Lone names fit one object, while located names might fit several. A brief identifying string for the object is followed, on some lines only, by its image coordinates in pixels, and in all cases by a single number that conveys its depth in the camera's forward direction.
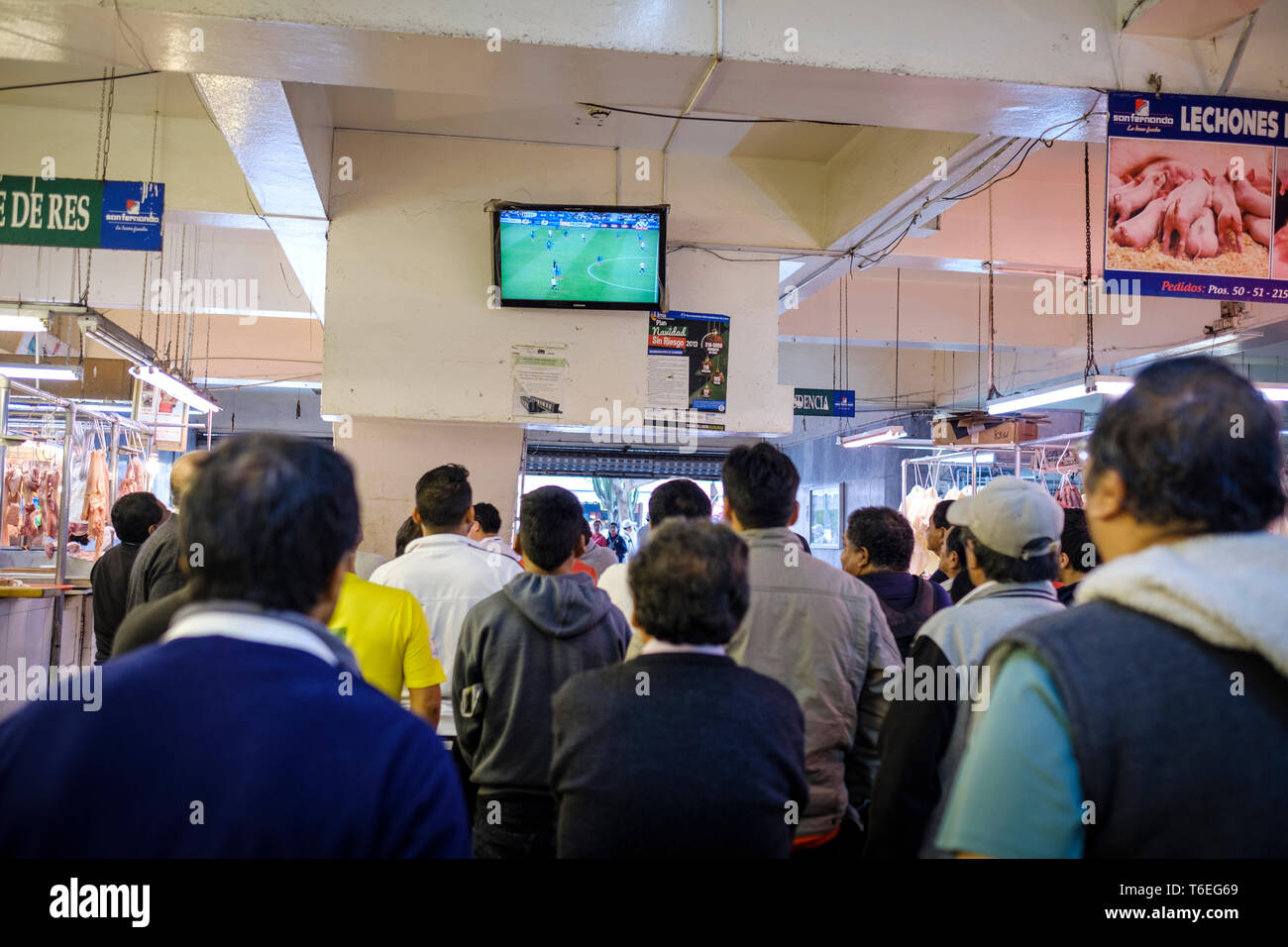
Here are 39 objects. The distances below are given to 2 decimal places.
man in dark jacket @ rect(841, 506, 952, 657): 3.81
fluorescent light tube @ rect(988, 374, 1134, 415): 6.28
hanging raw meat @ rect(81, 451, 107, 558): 9.82
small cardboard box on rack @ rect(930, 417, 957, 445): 9.72
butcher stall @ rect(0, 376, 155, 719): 6.87
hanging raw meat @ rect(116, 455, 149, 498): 10.63
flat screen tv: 5.87
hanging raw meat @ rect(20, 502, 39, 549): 8.87
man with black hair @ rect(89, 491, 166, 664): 4.77
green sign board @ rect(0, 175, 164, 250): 5.02
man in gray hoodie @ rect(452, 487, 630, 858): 2.72
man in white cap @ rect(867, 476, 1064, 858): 2.14
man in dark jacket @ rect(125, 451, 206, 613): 3.64
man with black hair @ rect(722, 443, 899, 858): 2.68
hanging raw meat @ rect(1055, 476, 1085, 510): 9.39
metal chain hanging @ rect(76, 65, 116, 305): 5.95
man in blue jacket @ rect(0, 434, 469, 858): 1.15
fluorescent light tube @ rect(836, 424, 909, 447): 10.74
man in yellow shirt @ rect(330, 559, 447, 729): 2.83
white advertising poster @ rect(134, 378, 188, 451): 9.90
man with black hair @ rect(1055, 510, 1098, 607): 4.07
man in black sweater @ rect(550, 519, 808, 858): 1.78
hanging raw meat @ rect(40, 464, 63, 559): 9.02
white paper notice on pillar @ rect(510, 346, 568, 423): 6.17
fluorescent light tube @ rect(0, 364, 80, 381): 8.26
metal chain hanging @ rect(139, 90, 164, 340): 8.77
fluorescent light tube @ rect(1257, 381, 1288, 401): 7.69
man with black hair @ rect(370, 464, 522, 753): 3.55
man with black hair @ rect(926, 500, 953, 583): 5.41
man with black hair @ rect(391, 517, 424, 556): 5.05
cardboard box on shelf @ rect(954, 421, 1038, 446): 9.10
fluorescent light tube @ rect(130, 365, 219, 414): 7.82
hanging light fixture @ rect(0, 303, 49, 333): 6.05
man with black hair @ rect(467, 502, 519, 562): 5.53
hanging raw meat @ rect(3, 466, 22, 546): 8.66
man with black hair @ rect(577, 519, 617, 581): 6.54
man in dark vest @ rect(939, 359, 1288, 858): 1.18
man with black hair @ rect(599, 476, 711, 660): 3.68
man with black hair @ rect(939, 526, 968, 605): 4.32
